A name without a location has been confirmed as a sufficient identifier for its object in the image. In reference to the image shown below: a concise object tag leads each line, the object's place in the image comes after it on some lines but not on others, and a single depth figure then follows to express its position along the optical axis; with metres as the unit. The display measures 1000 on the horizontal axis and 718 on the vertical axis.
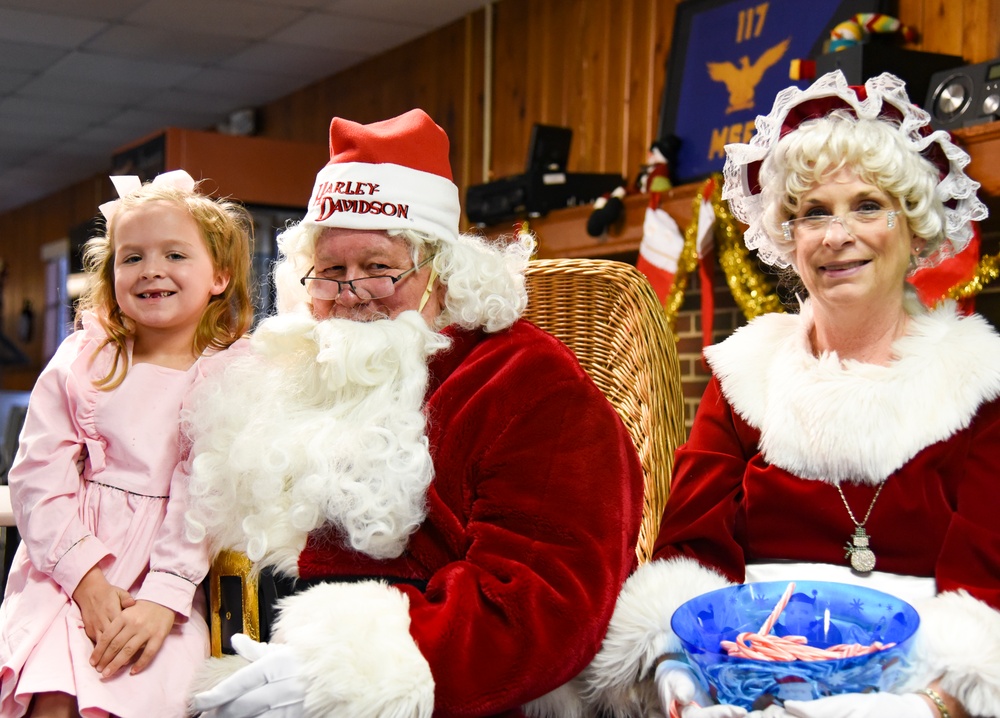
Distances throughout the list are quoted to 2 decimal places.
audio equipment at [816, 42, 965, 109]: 3.22
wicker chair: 2.15
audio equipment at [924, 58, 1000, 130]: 3.09
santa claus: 1.55
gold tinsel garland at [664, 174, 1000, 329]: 3.73
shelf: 4.09
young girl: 1.78
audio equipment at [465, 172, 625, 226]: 4.64
